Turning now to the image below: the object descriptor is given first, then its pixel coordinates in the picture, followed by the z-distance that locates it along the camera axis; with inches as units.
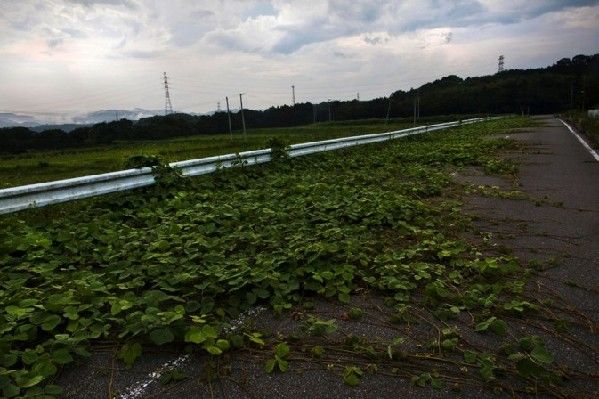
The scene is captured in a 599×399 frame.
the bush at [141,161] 289.4
